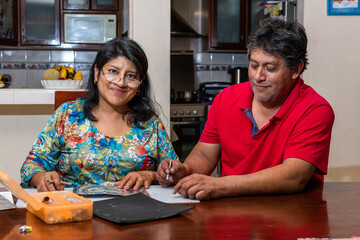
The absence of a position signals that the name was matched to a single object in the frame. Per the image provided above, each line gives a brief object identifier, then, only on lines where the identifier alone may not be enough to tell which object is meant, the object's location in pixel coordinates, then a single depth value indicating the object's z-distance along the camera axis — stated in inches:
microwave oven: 213.2
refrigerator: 135.3
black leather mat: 47.9
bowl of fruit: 131.6
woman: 74.7
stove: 198.7
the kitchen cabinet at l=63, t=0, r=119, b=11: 212.4
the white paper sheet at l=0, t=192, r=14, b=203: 57.2
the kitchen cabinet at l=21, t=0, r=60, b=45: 211.3
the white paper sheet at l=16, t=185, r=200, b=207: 57.3
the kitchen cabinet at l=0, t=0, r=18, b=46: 206.2
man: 63.5
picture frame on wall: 124.7
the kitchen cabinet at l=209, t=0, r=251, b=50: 220.1
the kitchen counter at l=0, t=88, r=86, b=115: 116.7
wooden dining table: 44.0
